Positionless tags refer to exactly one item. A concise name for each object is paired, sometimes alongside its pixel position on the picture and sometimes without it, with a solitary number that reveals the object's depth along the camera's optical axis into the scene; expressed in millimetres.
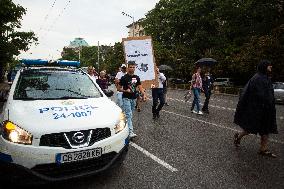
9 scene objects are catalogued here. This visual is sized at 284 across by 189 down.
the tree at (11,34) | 14332
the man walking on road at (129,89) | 4866
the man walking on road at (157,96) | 7470
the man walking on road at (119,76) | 6125
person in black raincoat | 4070
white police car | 2597
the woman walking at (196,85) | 8453
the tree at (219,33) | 19137
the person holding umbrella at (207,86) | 8685
